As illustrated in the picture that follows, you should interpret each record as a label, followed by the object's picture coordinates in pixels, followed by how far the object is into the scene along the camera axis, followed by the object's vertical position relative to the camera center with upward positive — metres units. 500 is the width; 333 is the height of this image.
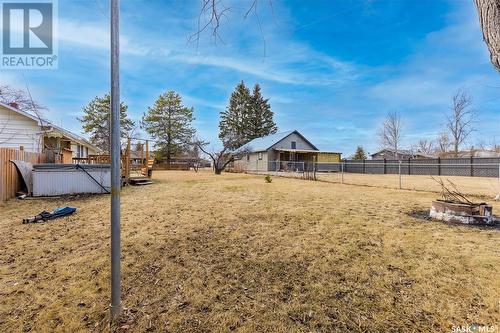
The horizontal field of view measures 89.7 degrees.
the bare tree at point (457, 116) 28.67 +6.12
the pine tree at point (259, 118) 46.91 +8.96
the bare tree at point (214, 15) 2.30 +1.42
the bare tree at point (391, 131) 37.91 +5.52
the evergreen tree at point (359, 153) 41.78 +2.18
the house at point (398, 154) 39.09 +1.95
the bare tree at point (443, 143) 33.95 +3.28
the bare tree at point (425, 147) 41.59 +3.28
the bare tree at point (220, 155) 25.50 +1.17
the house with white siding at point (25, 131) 11.33 +1.63
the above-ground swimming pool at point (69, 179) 8.77 -0.50
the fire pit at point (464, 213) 4.96 -0.96
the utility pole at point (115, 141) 2.03 +0.20
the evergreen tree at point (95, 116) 34.53 +6.87
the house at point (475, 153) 31.55 +1.78
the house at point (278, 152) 29.95 +1.74
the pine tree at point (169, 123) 38.91 +6.59
